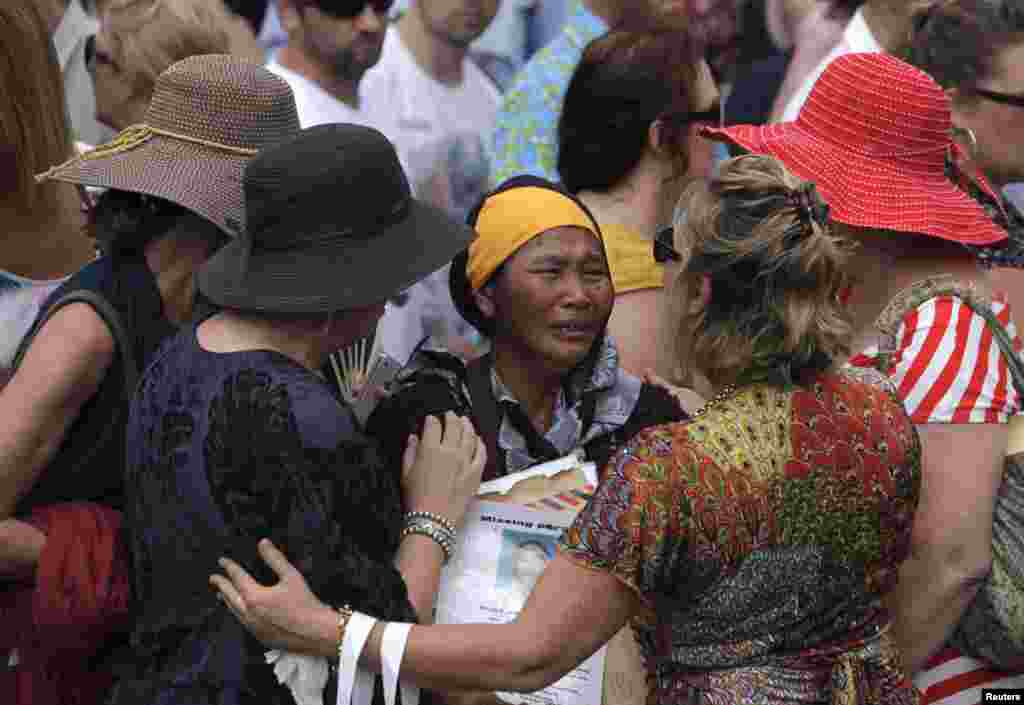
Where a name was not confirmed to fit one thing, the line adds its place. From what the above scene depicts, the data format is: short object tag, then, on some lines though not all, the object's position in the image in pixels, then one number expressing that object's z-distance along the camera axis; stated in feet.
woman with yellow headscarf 21.72
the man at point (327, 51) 35.78
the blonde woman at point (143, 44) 28.84
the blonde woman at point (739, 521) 16.34
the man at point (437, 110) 36.52
